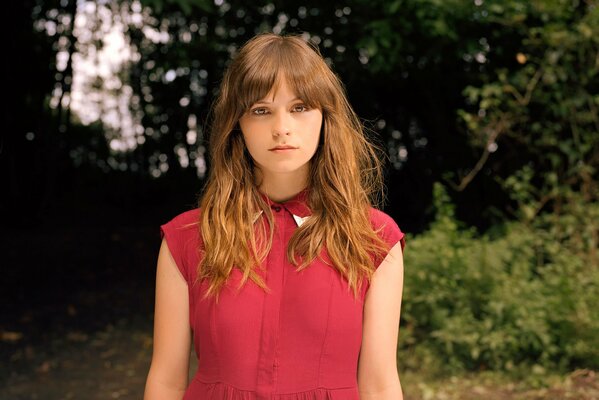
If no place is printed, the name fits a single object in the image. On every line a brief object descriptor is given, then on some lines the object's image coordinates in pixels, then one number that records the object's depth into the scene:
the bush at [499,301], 4.35
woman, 1.52
